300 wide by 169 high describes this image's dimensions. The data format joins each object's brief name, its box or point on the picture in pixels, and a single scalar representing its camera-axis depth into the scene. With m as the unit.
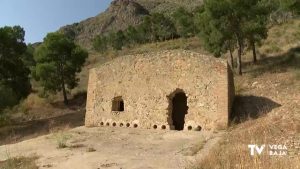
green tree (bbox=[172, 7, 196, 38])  46.32
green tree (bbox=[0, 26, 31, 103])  25.69
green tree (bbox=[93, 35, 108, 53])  54.88
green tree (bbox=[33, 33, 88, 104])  28.77
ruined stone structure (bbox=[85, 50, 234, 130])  15.40
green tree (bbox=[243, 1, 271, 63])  23.41
